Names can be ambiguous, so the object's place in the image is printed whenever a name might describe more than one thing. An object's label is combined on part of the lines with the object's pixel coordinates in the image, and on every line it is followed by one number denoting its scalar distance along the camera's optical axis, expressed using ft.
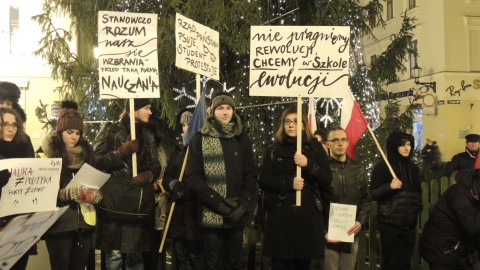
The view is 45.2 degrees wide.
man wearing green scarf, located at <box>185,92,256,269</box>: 18.37
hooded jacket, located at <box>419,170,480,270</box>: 16.42
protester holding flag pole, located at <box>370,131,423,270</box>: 21.64
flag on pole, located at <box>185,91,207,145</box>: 21.11
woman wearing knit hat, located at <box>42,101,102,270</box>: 17.78
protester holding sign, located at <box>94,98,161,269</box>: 19.70
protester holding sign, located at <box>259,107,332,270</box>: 18.67
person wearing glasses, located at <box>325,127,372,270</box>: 19.93
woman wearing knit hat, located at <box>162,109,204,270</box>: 19.92
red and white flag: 23.94
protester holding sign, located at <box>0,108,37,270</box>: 16.38
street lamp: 99.39
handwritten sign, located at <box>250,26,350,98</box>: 20.51
